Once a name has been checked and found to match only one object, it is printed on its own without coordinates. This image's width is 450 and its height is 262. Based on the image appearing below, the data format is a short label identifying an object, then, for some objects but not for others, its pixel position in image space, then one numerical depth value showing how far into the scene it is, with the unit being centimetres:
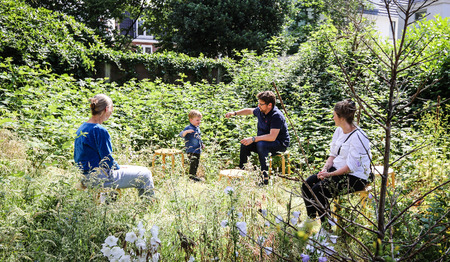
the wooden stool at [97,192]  257
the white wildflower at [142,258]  194
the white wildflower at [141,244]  188
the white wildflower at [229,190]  206
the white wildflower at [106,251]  186
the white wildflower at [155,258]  192
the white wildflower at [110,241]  187
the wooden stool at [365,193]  368
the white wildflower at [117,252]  184
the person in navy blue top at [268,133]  531
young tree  135
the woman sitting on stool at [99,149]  354
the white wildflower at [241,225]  199
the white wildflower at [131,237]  194
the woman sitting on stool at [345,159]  361
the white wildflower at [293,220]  230
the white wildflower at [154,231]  190
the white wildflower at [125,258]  184
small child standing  582
